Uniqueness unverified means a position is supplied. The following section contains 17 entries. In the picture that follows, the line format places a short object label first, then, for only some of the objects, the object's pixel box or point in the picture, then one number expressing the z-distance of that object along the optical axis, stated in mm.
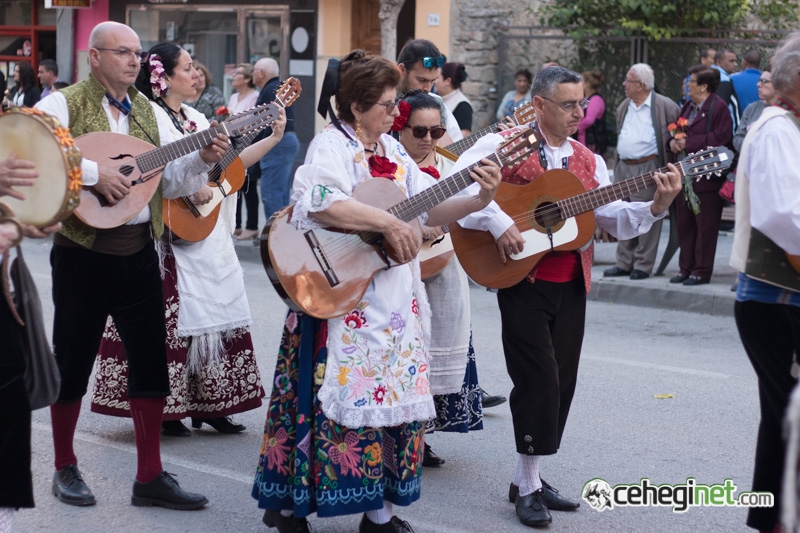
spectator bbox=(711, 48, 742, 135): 12281
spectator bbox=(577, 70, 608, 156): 13867
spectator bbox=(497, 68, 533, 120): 15688
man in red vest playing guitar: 4723
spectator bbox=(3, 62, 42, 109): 16234
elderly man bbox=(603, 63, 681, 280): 10984
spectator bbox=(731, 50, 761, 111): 12898
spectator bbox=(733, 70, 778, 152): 10562
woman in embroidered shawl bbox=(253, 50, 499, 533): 4145
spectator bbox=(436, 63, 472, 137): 7484
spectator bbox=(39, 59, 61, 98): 17672
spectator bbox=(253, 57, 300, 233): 12773
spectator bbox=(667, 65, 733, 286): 10617
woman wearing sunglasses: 5391
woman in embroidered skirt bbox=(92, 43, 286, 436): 5828
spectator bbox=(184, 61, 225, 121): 13977
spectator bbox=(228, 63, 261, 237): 13422
